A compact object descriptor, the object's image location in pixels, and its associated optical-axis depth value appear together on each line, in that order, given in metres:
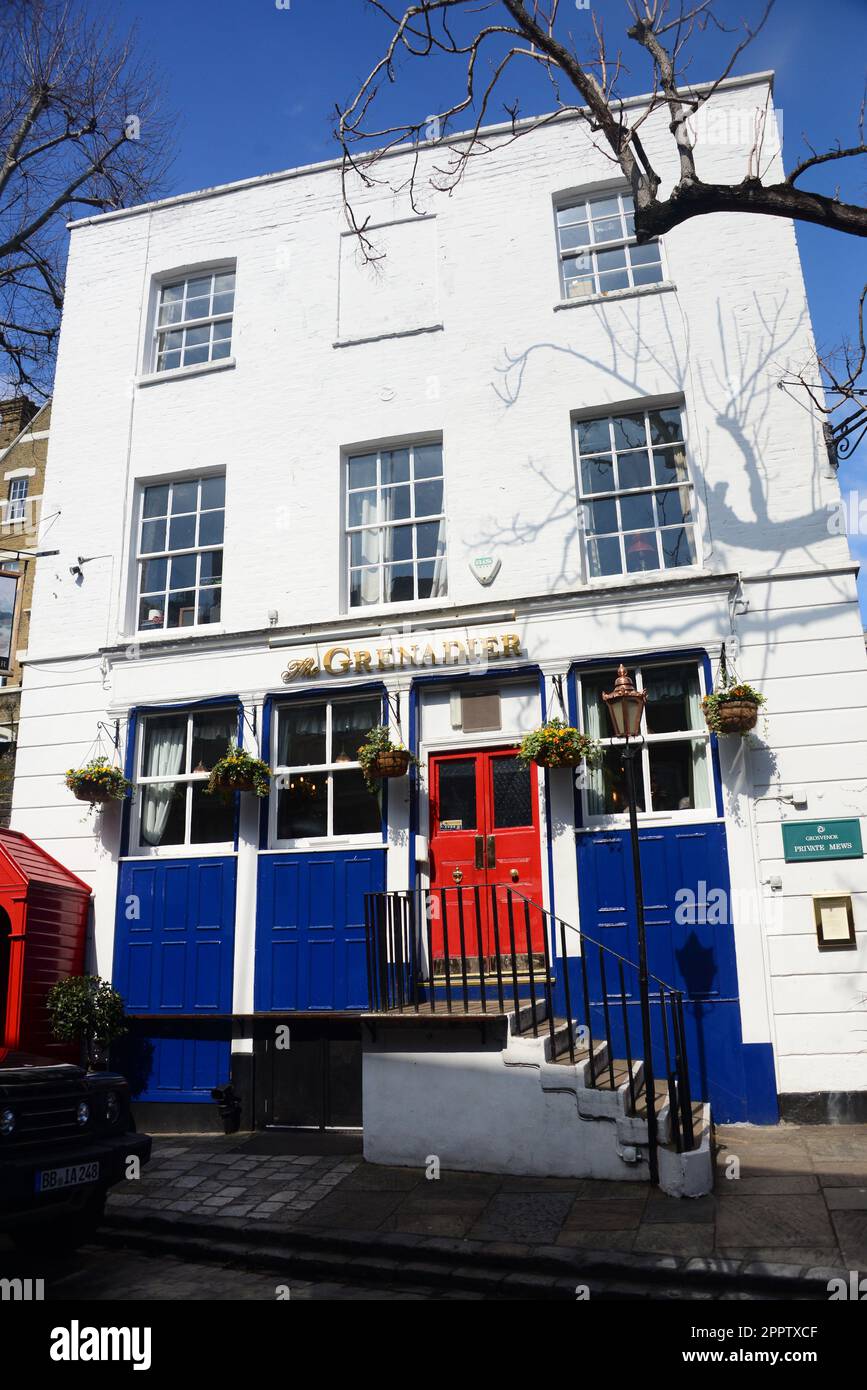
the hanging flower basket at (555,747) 9.22
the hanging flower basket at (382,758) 9.73
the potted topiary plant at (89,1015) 9.77
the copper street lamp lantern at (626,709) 7.61
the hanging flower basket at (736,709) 8.85
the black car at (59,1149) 5.41
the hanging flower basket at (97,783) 10.52
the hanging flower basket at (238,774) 10.12
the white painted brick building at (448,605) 9.12
